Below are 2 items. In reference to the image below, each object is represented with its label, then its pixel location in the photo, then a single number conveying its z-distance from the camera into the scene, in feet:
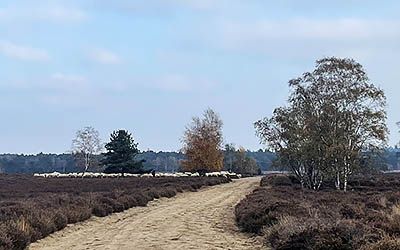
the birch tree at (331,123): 160.66
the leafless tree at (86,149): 343.26
